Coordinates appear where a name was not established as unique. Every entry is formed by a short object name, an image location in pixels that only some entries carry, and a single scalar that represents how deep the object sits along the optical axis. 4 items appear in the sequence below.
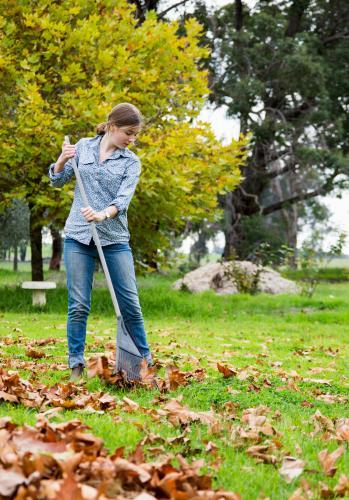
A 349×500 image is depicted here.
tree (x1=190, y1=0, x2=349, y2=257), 22.02
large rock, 15.34
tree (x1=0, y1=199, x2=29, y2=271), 31.90
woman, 4.67
